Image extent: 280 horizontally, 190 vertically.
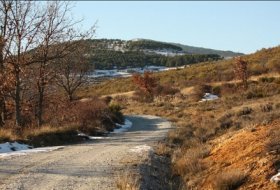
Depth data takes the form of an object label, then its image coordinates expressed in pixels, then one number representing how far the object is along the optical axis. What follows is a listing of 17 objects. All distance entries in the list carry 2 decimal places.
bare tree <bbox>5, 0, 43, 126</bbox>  24.02
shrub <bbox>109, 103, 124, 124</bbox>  38.34
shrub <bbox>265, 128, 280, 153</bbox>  12.00
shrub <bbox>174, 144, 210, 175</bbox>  13.98
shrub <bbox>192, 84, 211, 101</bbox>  61.59
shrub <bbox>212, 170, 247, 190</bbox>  11.04
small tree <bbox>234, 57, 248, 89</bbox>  54.47
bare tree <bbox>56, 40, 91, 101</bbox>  34.03
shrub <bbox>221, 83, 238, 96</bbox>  59.22
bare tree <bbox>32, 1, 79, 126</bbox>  25.97
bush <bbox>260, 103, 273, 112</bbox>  23.91
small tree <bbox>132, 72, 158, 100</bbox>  74.31
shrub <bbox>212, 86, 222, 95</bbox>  64.11
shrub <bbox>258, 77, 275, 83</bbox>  59.03
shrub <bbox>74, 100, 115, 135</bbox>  27.56
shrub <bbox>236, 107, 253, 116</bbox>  26.09
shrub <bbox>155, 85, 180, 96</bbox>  74.56
